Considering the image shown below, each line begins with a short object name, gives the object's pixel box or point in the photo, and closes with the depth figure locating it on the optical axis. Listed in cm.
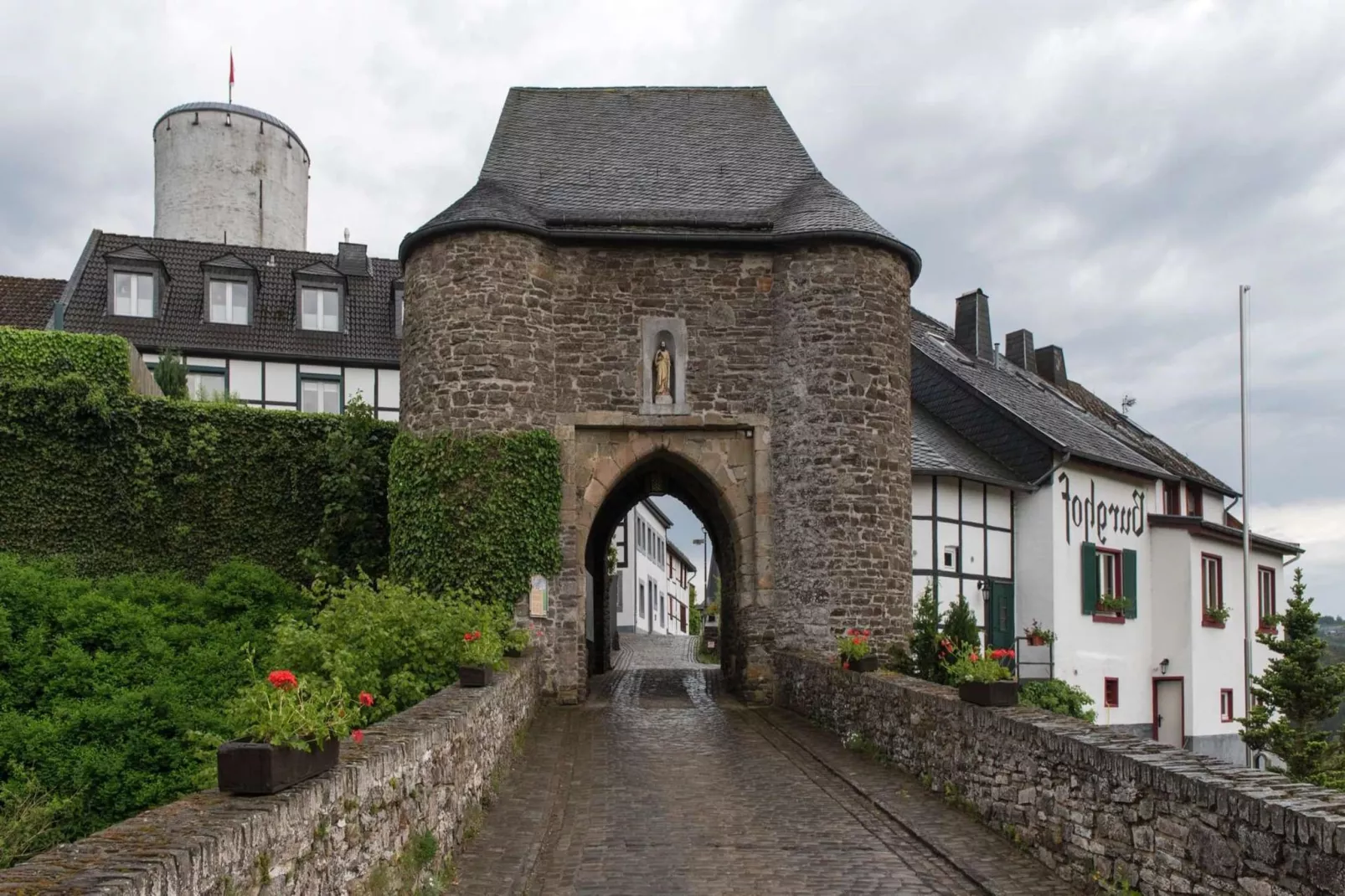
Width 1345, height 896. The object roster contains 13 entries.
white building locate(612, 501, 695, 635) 4484
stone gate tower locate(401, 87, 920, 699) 1614
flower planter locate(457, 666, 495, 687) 973
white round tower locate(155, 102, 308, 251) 3362
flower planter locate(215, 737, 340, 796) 461
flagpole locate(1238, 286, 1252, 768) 2082
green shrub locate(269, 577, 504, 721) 1026
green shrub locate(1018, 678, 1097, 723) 1948
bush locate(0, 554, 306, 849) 1170
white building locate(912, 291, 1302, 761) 2083
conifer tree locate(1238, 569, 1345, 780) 1877
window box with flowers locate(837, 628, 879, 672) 1289
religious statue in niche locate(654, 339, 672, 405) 1672
